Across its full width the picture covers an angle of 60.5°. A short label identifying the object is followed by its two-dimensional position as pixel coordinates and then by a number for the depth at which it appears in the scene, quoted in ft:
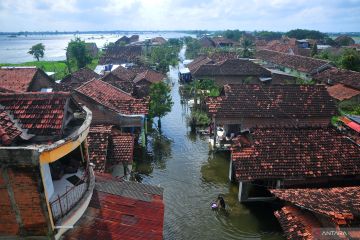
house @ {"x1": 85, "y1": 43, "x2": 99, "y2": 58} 302.78
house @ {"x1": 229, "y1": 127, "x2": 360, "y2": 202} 56.59
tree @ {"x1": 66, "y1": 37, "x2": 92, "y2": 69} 192.13
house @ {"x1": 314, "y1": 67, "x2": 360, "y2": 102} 126.52
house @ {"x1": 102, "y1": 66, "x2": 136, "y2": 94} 104.47
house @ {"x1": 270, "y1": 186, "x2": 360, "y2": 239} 37.86
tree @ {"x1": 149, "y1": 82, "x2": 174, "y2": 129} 97.66
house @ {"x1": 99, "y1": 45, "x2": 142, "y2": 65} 216.33
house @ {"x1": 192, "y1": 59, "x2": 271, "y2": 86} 154.40
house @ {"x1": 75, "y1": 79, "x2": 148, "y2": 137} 71.97
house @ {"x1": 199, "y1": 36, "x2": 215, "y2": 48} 355.01
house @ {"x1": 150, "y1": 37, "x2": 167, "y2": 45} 420.26
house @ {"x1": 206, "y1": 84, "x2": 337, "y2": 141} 80.28
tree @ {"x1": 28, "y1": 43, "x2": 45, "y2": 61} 292.40
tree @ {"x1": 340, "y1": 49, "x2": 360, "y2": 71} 167.12
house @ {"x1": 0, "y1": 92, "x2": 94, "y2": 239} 27.53
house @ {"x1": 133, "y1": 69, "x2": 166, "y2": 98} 117.29
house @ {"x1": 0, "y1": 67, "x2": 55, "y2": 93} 106.01
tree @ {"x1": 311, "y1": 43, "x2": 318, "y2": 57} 233.60
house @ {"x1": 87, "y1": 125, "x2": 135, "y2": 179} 55.26
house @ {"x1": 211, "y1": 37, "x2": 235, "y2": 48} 353.55
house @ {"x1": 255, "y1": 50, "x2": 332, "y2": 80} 166.61
